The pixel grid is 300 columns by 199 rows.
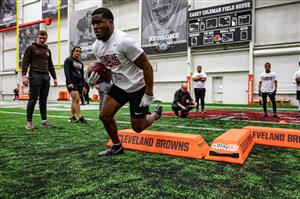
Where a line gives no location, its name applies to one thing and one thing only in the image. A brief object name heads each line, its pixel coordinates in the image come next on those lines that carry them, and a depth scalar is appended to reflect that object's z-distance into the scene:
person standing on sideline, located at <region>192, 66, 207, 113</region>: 8.49
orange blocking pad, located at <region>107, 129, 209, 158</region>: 2.77
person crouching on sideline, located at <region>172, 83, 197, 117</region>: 7.23
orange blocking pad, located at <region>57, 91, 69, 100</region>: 22.17
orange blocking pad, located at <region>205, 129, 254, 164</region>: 2.55
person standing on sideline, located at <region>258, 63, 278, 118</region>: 7.07
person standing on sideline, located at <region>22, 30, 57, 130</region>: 4.62
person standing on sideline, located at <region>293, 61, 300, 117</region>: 7.45
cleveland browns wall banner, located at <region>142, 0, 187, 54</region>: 16.77
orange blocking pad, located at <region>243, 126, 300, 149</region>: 3.33
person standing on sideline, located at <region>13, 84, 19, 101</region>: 24.25
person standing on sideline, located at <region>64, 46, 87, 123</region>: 5.40
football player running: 2.53
